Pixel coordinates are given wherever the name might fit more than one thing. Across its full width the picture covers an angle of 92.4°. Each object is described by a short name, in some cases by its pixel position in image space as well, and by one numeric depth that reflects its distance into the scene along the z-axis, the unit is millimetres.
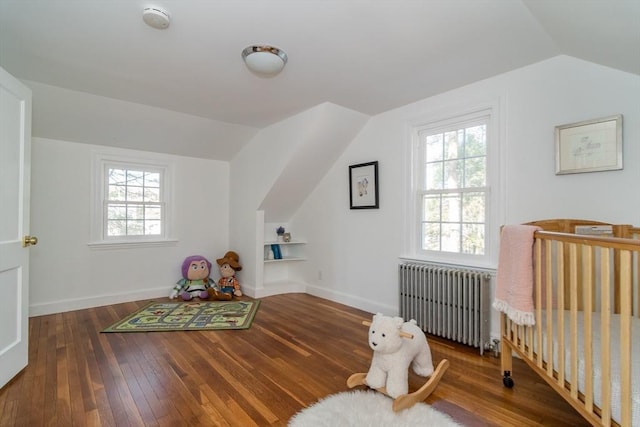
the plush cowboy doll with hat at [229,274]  4129
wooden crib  1004
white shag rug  1554
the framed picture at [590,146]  1928
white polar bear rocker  1756
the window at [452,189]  2629
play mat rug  2930
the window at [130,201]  3711
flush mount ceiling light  2070
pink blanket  1599
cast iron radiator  2424
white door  1906
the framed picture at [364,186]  3379
